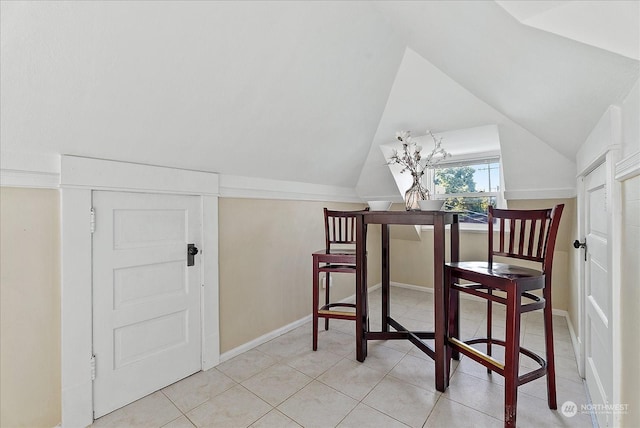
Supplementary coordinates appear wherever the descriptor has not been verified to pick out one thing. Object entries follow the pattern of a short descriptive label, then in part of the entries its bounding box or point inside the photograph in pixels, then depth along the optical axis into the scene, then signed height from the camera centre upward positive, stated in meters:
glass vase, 2.08 +0.13
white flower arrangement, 2.06 +0.43
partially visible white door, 1.28 -0.45
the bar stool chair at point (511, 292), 1.37 -0.46
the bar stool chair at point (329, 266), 2.25 -0.46
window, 3.28 +0.31
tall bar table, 1.71 -0.48
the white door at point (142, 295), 1.58 -0.50
